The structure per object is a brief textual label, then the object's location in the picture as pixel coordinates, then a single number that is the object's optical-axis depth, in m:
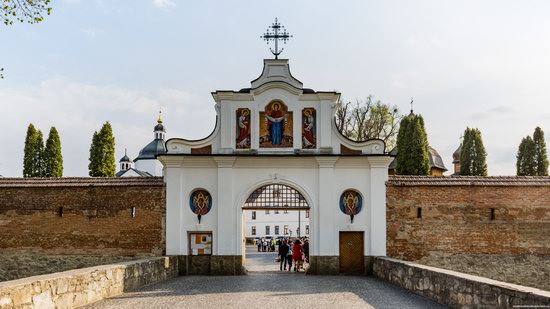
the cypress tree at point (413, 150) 33.69
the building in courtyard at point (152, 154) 68.75
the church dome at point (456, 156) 49.83
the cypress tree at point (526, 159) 34.88
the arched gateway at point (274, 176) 19.88
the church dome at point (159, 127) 69.75
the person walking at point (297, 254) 21.84
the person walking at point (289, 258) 23.19
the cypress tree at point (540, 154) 34.53
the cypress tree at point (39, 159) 38.84
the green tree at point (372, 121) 40.66
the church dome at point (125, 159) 76.19
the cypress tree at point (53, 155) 38.12
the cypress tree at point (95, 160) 38.80
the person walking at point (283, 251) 23.23
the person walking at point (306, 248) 25.38
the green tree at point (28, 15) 11.41
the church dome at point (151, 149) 68.31
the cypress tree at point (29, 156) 39.06
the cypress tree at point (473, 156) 36.06
